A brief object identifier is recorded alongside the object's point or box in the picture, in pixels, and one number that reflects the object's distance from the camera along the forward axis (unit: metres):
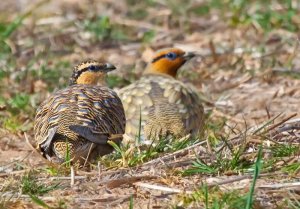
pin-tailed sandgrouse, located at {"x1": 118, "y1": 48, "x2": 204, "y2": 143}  16.97
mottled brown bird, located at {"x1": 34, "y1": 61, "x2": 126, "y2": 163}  13.84
